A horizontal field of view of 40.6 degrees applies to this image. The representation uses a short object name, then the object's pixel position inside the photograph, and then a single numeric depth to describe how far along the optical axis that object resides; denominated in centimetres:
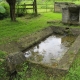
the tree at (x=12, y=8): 891
